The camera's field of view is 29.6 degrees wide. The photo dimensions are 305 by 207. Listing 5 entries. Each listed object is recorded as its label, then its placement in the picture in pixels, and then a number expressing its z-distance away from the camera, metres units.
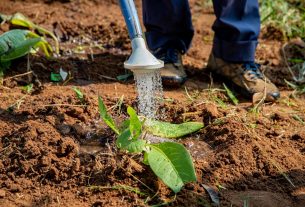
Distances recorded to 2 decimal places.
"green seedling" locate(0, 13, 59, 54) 3.30
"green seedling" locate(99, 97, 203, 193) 1.87
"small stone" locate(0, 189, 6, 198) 1.92
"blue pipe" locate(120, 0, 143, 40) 2.36
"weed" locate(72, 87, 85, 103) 2.48
